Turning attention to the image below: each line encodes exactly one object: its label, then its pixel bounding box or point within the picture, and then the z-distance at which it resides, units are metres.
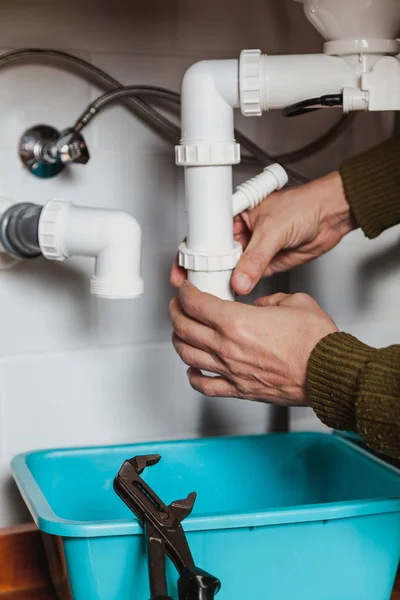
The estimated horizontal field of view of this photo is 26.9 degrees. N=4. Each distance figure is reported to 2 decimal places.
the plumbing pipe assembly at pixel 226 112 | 0.73
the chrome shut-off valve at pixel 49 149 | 0.87
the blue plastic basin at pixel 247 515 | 0.68
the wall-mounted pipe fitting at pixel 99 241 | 0.76
